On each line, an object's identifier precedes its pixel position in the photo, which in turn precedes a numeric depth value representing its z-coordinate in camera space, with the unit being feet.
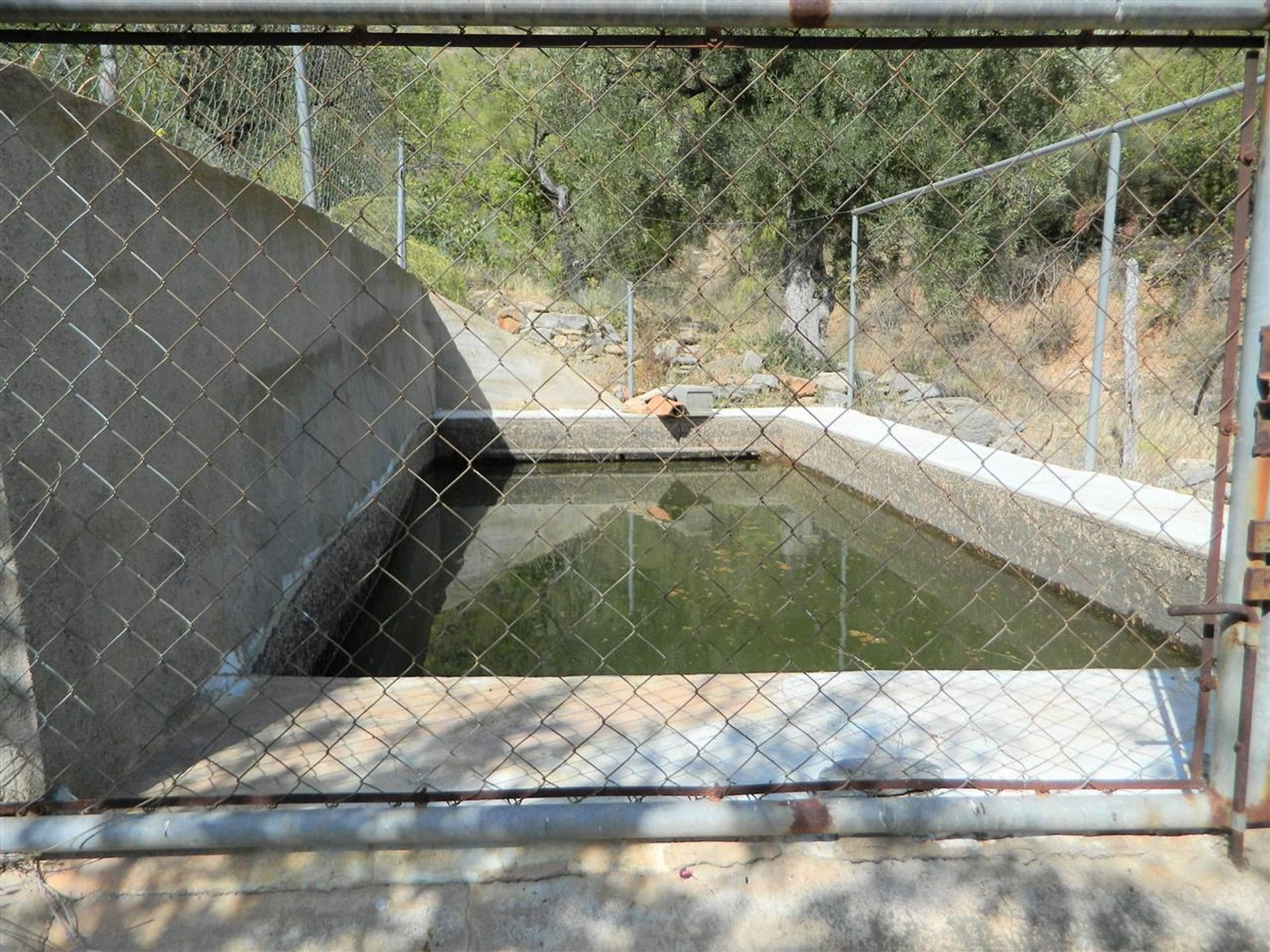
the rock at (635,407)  27.07
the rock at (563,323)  37.37
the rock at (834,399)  29.30
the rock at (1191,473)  15.08
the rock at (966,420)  21.45
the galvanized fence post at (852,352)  17.46
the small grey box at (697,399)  25.14
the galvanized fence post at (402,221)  23.22
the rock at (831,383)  29.91
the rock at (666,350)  36.91
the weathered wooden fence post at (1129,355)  15.53
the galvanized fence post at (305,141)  12.10
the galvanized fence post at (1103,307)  11.66
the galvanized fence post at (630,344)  26.61
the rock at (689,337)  38.55
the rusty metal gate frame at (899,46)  4.40
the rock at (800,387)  29.10
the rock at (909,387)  26.35
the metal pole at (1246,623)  4.30
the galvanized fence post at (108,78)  6.60
